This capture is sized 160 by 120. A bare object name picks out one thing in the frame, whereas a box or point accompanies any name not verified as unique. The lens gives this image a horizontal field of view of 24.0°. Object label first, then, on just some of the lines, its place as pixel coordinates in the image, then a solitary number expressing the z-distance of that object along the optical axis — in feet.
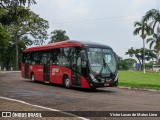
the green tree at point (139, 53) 378.32
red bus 70.95
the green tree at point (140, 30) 189.06
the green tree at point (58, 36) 339.77
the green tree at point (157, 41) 155.52
